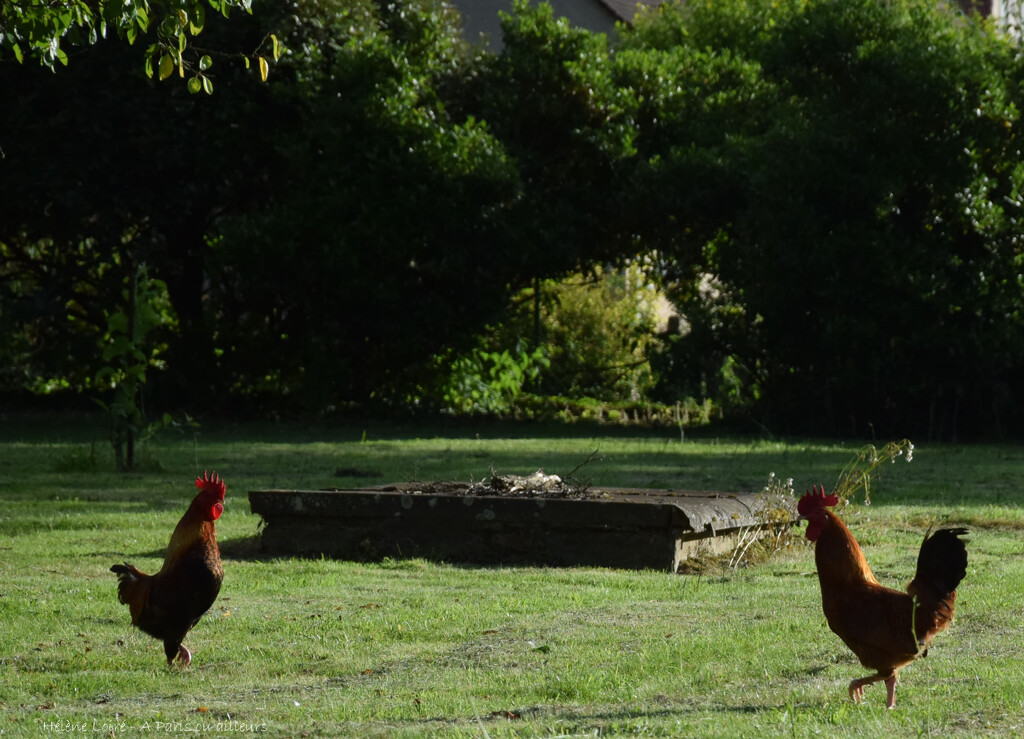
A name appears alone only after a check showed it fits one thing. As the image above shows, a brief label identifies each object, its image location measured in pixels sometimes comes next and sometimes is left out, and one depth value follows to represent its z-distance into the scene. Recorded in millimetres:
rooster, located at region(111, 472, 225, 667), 10469
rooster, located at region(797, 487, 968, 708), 8937
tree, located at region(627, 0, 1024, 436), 35062
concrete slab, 15648
